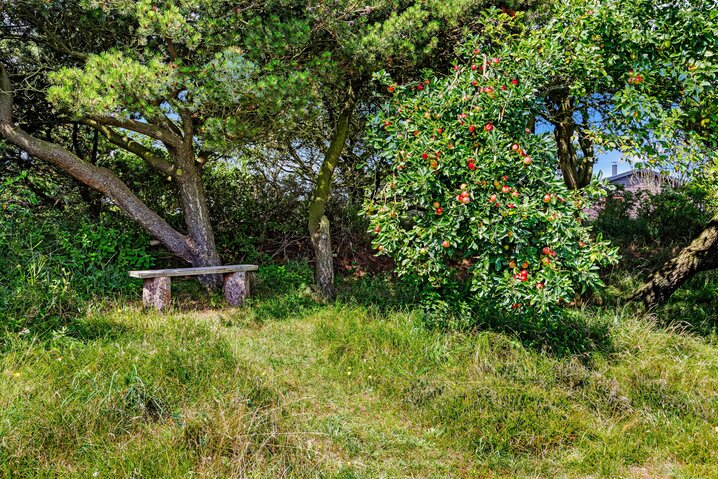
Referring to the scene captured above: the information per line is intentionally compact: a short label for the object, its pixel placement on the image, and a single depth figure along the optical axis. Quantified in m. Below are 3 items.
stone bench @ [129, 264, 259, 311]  4.50
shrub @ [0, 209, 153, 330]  3.46
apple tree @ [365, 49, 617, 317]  3.21
